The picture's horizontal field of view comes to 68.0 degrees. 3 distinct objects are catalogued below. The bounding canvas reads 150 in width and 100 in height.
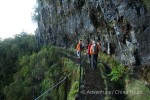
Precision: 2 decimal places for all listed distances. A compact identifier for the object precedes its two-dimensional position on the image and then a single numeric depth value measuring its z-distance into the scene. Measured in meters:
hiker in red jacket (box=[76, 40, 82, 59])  7.46
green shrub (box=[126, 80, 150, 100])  4.68
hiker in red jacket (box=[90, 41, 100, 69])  6.35
